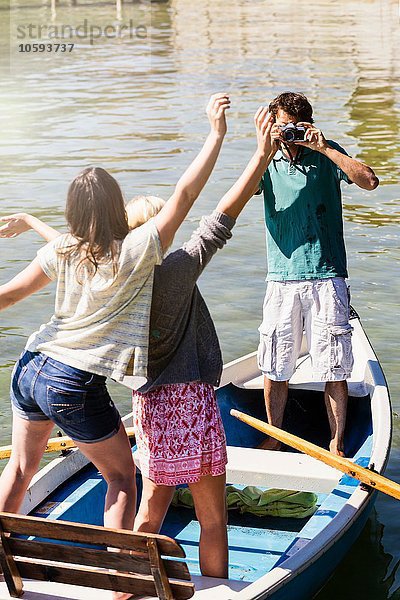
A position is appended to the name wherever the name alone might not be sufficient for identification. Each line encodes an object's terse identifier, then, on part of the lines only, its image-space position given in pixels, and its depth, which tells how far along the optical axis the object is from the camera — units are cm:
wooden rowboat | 860
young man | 1080
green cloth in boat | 1144
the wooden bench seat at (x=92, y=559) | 749
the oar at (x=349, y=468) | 971
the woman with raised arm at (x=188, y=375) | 777
